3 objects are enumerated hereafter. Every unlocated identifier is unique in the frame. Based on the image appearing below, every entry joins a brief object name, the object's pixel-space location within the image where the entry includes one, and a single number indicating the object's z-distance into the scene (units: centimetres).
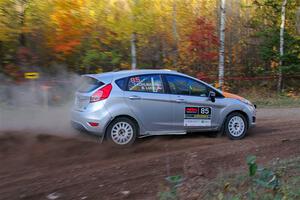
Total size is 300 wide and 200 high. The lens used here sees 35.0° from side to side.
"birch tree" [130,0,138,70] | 1934
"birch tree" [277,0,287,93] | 2227
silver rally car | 947
